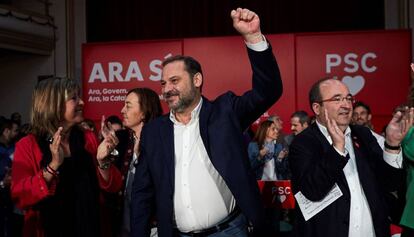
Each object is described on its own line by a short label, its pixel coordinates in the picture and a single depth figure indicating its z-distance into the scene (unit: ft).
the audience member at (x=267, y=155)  19.61
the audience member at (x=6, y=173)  21.26
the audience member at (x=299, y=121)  21.27
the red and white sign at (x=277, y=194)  12.53
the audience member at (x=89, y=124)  24.10
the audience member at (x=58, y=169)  9.32
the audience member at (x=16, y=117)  30.94
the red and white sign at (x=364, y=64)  26.04
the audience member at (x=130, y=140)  11.38
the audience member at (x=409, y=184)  9.24
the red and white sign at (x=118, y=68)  28.40
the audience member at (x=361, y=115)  19.24
